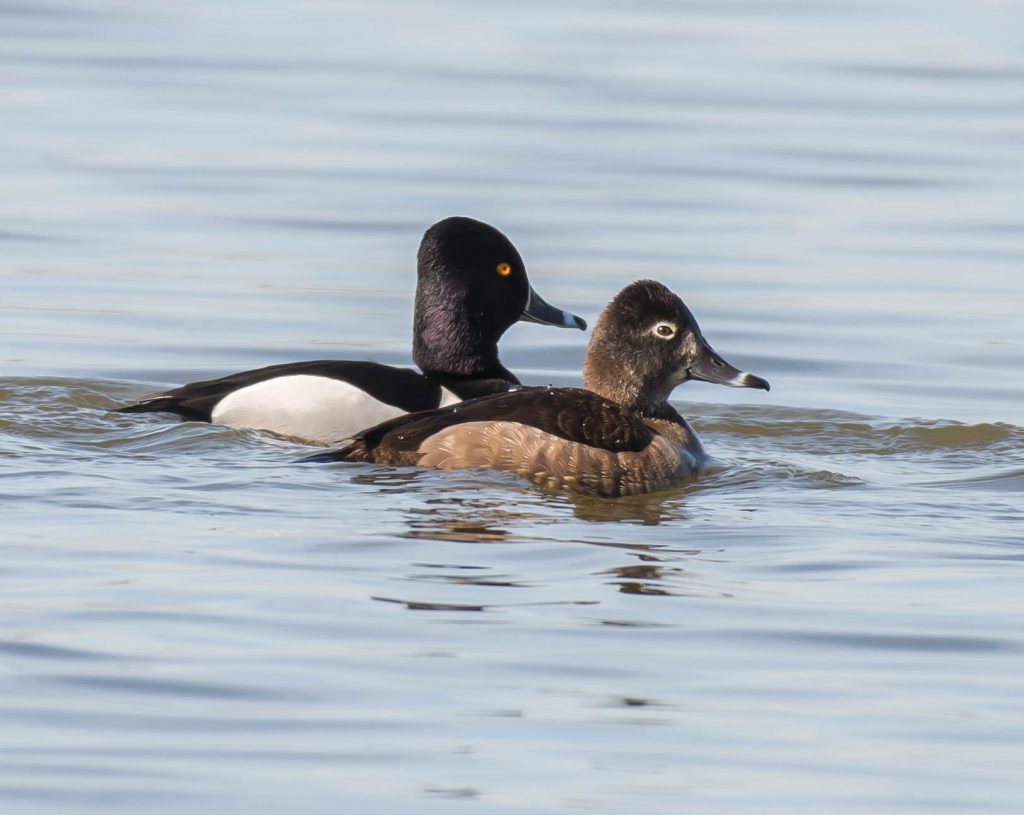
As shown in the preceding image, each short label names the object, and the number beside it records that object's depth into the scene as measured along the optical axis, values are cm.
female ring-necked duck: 1600
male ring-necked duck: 1850
